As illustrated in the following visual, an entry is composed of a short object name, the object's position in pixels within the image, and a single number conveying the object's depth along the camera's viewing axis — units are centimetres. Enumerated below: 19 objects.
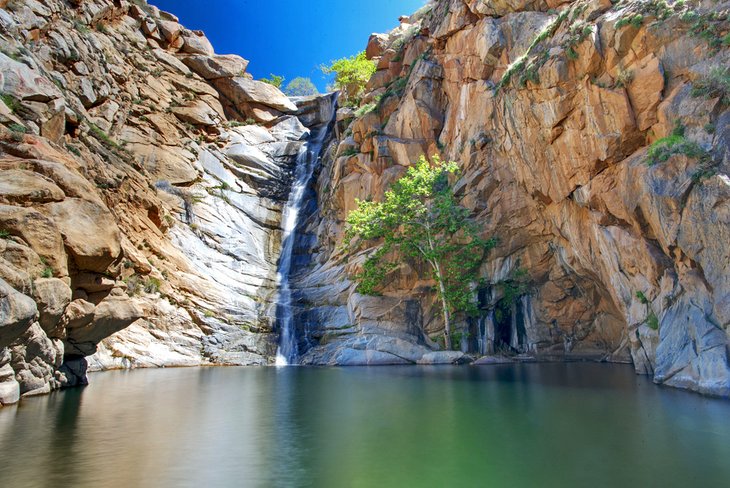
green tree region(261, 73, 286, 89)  7701
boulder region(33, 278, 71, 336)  1295
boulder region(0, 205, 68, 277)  1271
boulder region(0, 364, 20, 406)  1291
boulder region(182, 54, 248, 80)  5612
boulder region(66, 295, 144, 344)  1686
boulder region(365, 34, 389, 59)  5959
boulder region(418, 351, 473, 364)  2803
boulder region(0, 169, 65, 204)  1328
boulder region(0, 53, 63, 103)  1859
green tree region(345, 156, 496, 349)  3045
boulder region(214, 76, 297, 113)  5762
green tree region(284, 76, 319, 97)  12825
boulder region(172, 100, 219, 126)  4972
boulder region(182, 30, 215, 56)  5806
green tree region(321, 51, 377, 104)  5562
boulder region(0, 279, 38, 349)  1080
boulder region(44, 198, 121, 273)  1433
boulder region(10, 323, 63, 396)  1336
